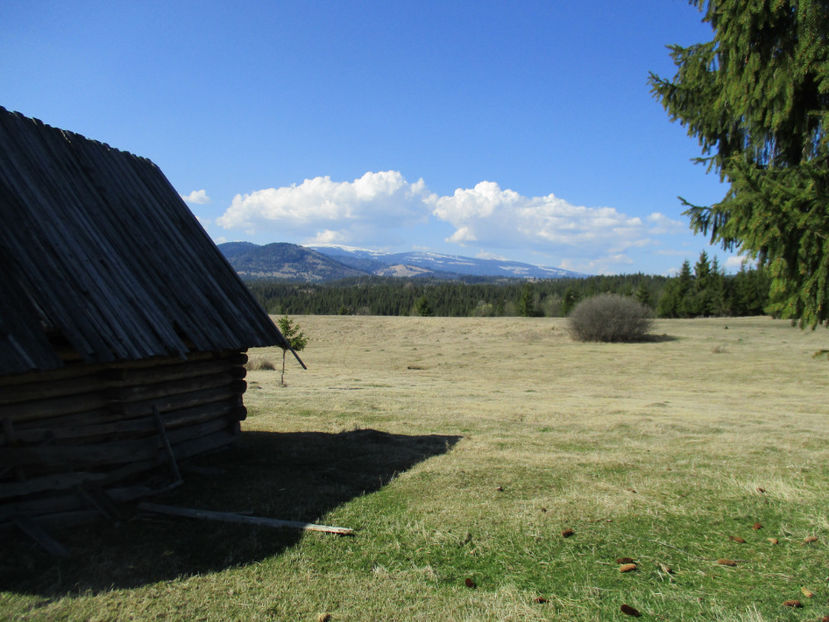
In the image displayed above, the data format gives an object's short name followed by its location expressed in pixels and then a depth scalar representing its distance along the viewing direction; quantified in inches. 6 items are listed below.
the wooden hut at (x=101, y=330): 243.1
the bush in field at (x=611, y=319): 2085.4
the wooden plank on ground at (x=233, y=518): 233.6
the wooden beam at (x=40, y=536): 215.5
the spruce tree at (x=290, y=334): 1209.7
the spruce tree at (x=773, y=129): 322.0
